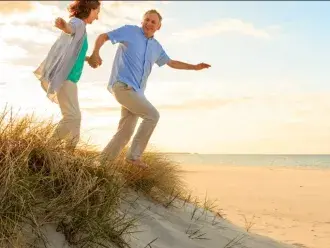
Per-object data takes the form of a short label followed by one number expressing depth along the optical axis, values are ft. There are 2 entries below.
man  16.44
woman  14.92
